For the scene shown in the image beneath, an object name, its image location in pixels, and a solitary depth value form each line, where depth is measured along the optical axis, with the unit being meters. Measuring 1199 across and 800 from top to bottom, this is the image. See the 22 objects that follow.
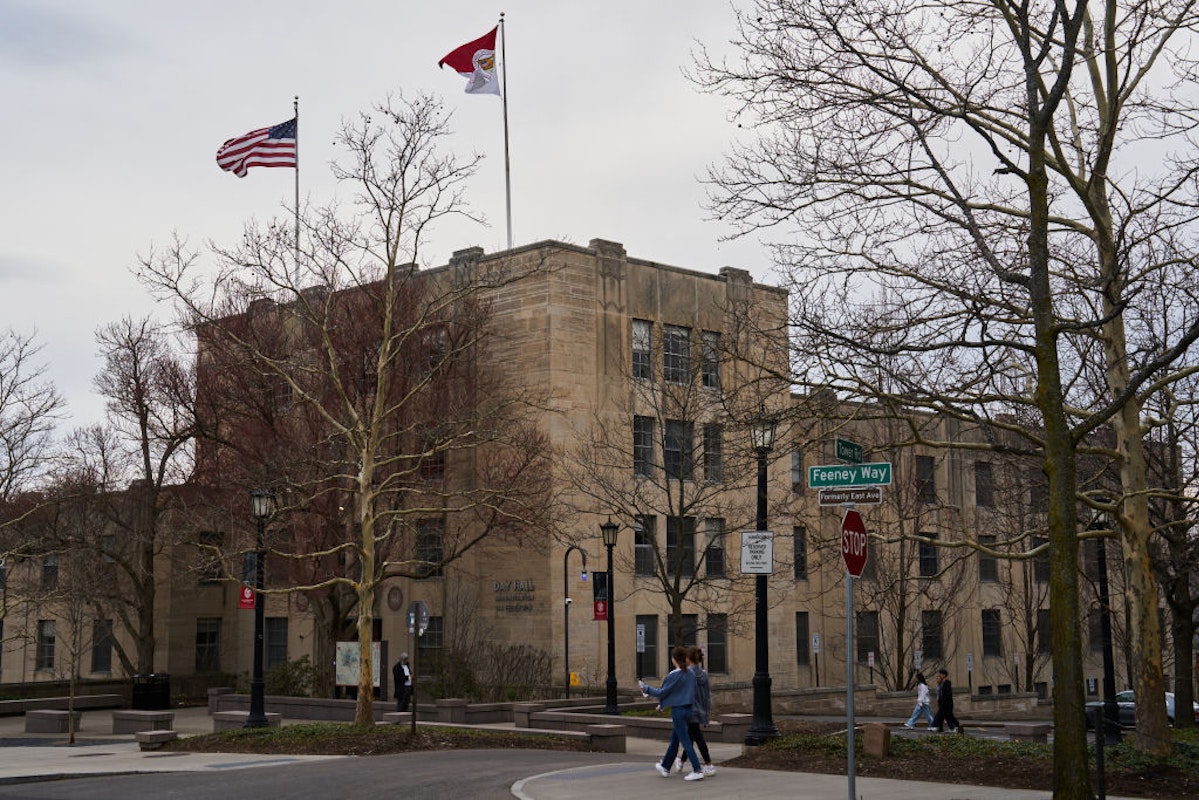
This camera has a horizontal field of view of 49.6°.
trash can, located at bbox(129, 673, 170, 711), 39.72
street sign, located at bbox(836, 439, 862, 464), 13.71
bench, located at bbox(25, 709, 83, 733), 34.44
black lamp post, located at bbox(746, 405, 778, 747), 20.36
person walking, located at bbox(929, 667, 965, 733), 29.47
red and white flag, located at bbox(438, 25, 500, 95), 38.41
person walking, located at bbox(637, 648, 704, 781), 16.75
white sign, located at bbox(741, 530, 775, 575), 18.83
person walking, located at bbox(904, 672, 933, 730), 31.05
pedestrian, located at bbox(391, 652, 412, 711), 34.12
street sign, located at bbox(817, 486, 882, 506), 13.40
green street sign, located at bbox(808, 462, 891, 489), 13.20
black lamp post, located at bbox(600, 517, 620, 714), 30.61
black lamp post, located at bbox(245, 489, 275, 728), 26.06
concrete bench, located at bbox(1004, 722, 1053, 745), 27.58
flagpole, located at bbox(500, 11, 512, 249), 43.63
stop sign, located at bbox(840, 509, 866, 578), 12.59
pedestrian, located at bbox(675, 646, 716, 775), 16.89
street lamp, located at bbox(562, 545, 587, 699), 37.44
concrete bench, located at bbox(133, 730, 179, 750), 25.66
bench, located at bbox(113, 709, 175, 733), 30.30
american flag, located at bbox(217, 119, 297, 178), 35.16
